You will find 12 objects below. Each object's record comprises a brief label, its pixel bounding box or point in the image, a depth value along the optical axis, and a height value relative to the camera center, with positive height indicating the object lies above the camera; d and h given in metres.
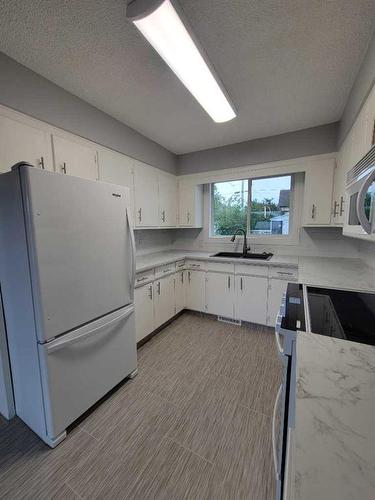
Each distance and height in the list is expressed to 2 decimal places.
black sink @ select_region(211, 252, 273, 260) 3.02 -0.43
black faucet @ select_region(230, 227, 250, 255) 3.18 -0.20
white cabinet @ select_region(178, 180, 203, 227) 3.46 +0.37
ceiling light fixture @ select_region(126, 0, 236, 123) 1.05 +1.06
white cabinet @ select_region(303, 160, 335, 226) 2.53 +0.37
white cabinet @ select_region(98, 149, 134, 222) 2.24 +0.65
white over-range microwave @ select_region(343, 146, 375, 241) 0.86 +0.14
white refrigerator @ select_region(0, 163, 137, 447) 1.25 -0.41
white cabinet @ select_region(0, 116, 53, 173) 1.48 +0.62
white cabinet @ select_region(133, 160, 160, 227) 2.70 +0.42
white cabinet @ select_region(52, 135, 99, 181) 1.82 +0.64
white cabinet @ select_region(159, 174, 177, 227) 3.16 +0.42
